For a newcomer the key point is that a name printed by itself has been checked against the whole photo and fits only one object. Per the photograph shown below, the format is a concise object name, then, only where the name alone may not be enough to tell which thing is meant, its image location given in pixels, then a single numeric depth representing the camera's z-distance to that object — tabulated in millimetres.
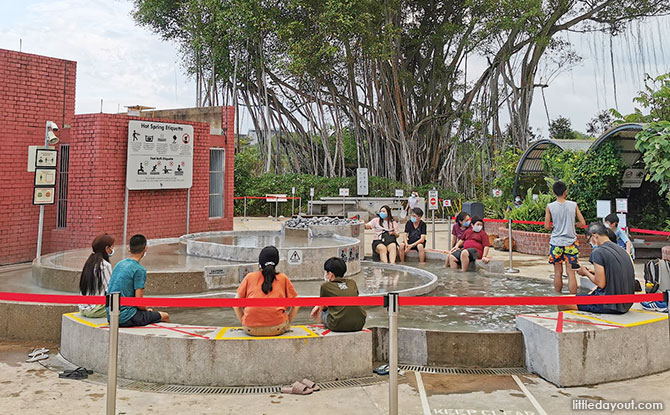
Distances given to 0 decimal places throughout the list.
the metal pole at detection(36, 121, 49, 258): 7816
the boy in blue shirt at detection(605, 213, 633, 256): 7938
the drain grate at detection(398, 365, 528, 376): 4617
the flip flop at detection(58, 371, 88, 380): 4324
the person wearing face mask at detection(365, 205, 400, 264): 9773
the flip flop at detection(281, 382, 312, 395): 4043
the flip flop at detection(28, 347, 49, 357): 4898
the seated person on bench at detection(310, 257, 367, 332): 4453
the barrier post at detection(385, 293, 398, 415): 3301
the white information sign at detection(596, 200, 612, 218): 9094
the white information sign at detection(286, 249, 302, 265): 6902
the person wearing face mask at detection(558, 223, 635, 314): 4734
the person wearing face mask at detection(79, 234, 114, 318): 4730
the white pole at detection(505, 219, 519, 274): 9711
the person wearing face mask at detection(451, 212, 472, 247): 9195
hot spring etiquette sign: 10222
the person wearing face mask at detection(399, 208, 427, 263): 10023
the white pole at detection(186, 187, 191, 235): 11747
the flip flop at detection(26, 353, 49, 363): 4797
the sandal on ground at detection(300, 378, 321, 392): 4122
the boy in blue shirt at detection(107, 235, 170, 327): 4488
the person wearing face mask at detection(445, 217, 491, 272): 9102
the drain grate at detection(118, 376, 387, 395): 4082
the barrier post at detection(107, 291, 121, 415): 3230
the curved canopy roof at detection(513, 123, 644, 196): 12188
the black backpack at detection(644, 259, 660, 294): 6297
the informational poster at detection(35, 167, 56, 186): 7496
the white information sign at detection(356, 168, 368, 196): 19906
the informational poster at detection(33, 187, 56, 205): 7531
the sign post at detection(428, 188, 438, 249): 11727
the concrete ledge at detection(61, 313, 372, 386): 4227
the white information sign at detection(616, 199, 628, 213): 8594
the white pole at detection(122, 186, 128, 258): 10141
